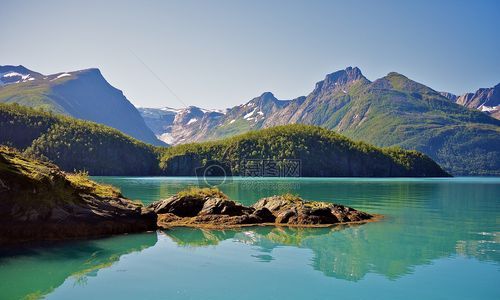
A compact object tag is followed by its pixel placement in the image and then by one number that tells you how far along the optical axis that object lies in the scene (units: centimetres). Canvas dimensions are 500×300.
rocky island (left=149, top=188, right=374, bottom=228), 3447
